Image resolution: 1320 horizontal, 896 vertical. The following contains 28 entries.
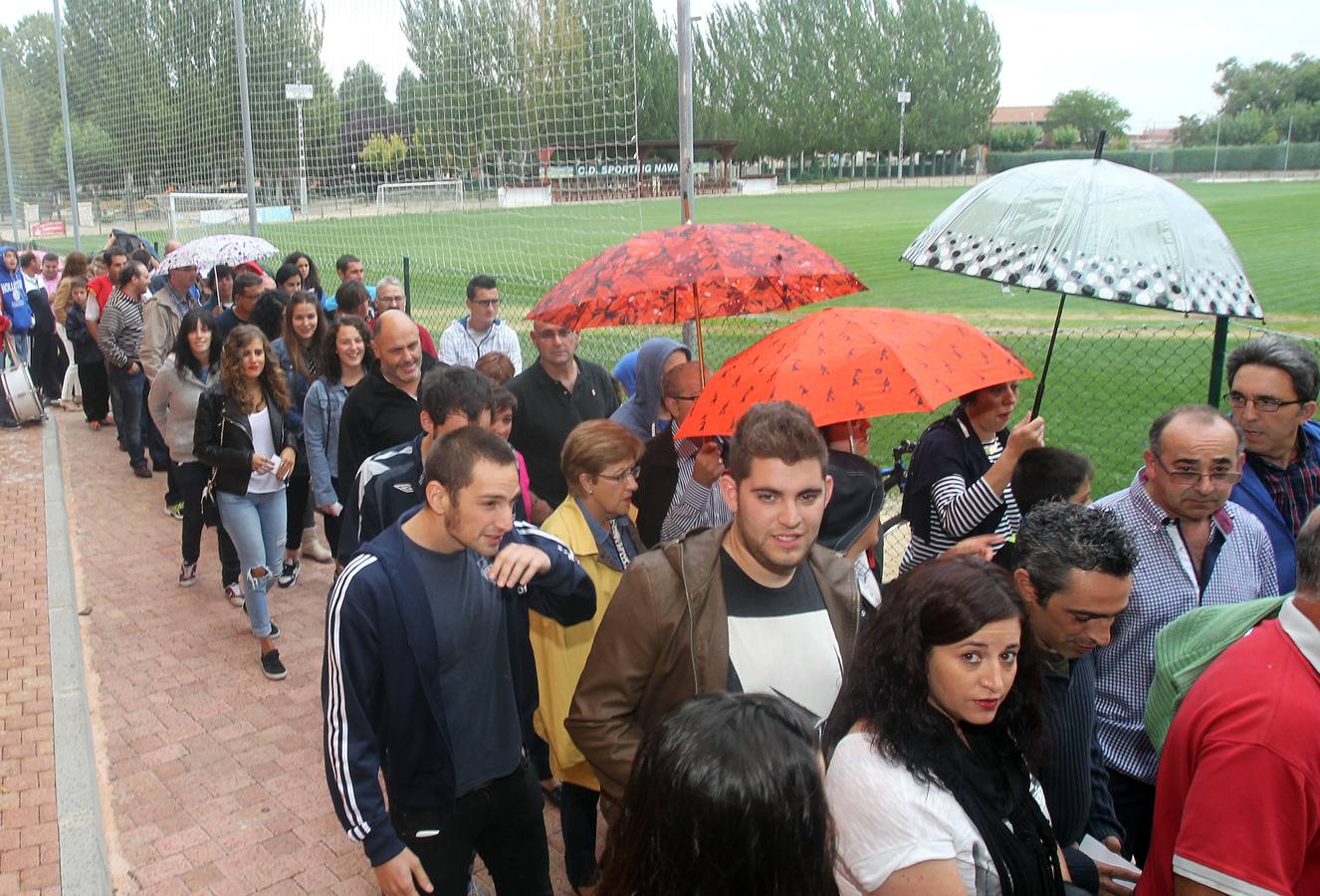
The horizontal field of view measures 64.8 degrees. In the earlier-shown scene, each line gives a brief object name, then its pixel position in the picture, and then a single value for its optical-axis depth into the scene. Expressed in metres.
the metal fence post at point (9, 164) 22.07
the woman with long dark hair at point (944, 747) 2.03
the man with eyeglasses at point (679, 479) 3.96
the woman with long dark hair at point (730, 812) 1.52
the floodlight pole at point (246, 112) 11.13
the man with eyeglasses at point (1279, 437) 3.67
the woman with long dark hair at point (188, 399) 6.73
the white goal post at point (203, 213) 14.71
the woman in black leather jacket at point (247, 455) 5.77
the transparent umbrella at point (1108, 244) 3.35
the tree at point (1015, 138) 90.04
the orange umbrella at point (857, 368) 3.36
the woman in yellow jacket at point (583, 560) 3.64
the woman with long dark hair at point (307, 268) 9.46
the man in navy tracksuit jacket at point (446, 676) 2.74
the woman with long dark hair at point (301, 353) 6.80
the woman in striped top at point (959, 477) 3.75
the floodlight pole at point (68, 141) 17.31
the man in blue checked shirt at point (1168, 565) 3.14
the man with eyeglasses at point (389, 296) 7.65
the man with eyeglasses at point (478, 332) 7.18
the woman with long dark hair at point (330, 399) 6.10
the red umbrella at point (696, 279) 3.89
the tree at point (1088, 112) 107.25
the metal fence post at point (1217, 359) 4.71
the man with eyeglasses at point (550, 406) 5.50
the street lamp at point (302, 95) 11.41
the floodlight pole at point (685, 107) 5.14
